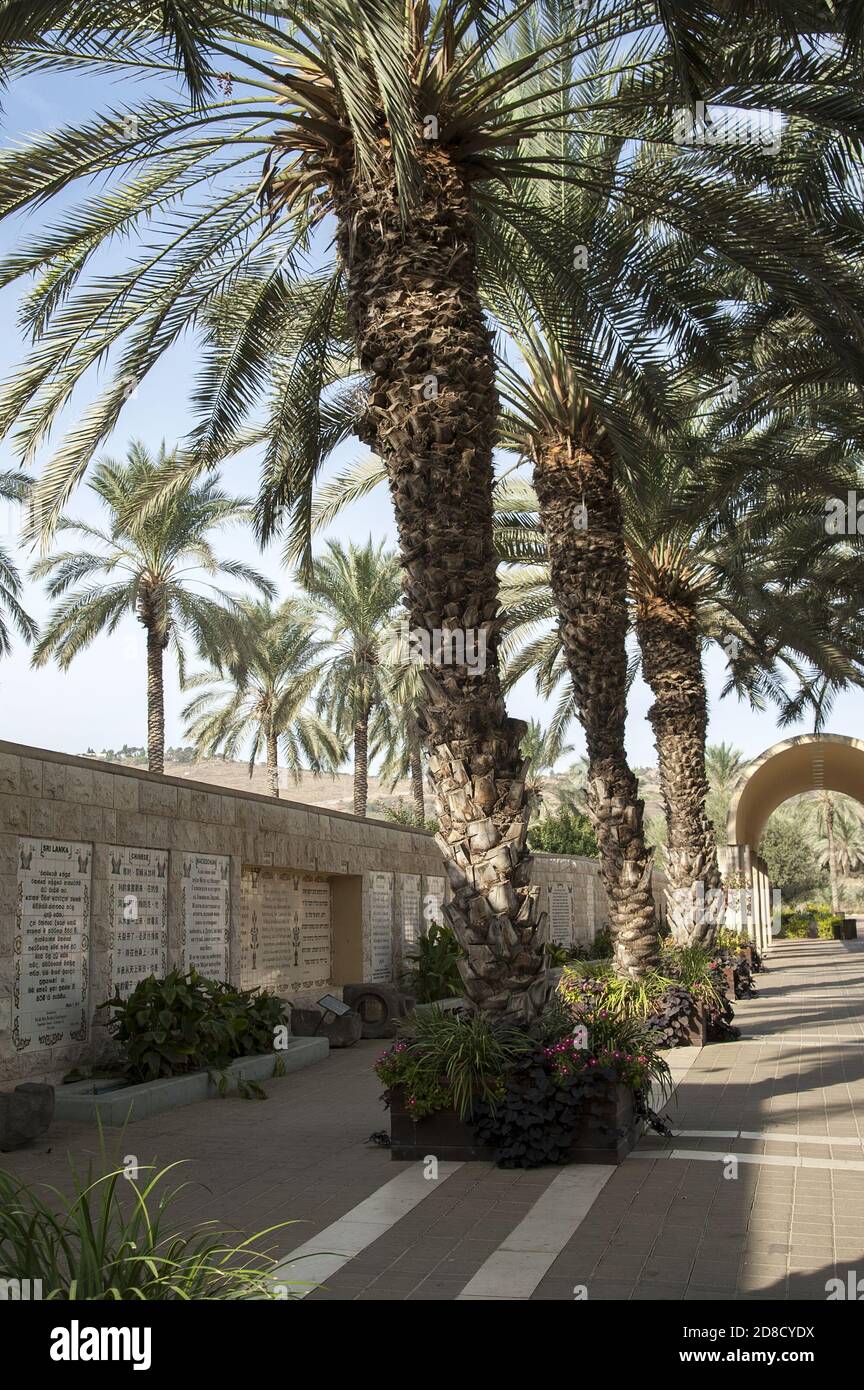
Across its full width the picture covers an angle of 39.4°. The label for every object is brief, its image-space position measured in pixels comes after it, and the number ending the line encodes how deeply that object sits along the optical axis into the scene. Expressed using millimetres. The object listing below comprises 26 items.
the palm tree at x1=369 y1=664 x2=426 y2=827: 30891
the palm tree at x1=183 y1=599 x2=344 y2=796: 32344
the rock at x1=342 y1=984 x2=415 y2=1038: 16094
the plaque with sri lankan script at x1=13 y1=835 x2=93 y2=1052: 10117
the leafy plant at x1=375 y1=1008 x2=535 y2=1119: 8070
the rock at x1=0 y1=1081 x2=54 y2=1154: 8547
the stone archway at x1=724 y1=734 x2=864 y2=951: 30000
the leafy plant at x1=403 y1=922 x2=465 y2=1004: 18344
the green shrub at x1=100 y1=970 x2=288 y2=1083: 10844
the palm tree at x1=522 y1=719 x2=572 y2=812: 29156
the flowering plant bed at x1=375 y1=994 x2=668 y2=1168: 7891
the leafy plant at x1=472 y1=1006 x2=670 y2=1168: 7844
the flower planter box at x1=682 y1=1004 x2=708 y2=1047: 13656
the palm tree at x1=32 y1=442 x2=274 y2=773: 26844
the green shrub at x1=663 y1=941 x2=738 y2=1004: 14242
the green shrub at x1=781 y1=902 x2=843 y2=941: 47625
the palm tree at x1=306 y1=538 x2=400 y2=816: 31531
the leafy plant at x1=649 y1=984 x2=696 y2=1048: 13320
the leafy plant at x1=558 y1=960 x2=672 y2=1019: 12984
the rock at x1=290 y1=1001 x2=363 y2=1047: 14805
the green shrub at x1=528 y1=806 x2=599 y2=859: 35312
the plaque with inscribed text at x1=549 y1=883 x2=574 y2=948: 28469
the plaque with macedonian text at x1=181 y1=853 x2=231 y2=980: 13078
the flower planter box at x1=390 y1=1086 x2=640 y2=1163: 7902
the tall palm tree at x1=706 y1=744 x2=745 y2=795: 56728
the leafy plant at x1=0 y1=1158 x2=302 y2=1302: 3891
